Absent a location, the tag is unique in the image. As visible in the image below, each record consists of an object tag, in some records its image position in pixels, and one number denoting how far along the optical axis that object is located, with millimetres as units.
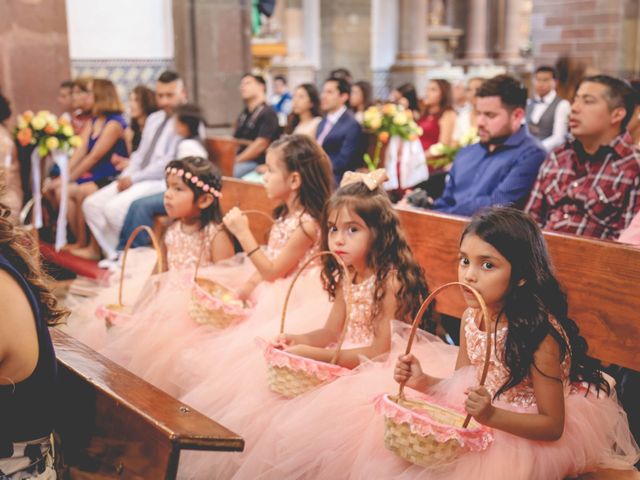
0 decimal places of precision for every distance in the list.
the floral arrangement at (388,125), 6866
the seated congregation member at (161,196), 5977
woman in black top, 1786
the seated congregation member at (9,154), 5906
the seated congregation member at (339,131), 6691
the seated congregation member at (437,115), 8320
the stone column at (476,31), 18625
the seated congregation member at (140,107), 7043
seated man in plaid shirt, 3760
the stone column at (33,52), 6219
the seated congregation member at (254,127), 7016
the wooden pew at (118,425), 1757
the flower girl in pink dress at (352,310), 2750
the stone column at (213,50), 7875
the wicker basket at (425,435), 2064
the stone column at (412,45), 15117
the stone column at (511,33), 18891
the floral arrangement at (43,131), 6043
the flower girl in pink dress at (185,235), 3762
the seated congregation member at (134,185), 6223
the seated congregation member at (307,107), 7039
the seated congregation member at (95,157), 6684
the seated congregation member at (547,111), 7496
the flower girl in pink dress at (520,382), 2143
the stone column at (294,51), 15188
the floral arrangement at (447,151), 6312
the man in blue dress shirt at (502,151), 4242
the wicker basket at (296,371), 2588
